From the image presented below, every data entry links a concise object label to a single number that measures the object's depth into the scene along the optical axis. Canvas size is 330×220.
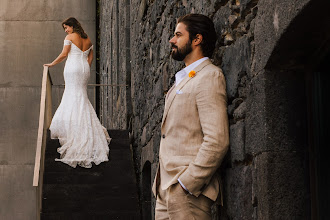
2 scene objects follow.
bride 8.19
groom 3.24
